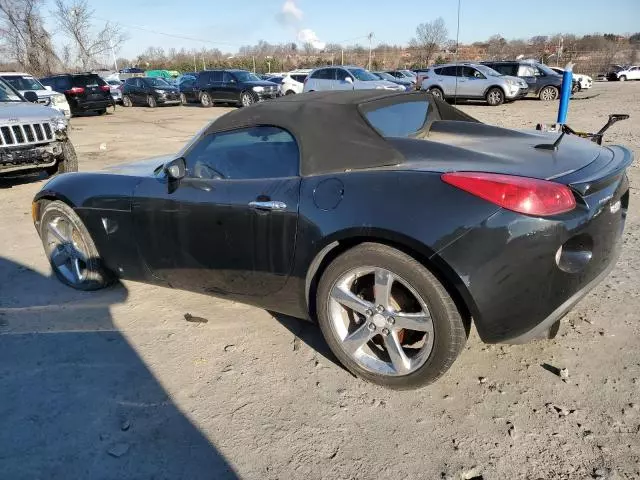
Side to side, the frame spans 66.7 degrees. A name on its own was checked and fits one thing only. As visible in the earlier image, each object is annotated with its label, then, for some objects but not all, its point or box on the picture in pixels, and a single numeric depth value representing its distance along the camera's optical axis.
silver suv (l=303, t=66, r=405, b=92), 18.77
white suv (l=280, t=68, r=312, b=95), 23.50
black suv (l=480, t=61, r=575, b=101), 20.50
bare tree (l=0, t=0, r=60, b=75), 29.91
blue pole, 6.12
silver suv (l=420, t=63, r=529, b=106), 19.45
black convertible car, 2.13
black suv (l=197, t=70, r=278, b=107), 21.39
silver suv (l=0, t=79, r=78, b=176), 6.71
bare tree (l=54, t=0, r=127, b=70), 34.91
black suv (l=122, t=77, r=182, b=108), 25.08
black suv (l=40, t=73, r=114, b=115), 20.08
